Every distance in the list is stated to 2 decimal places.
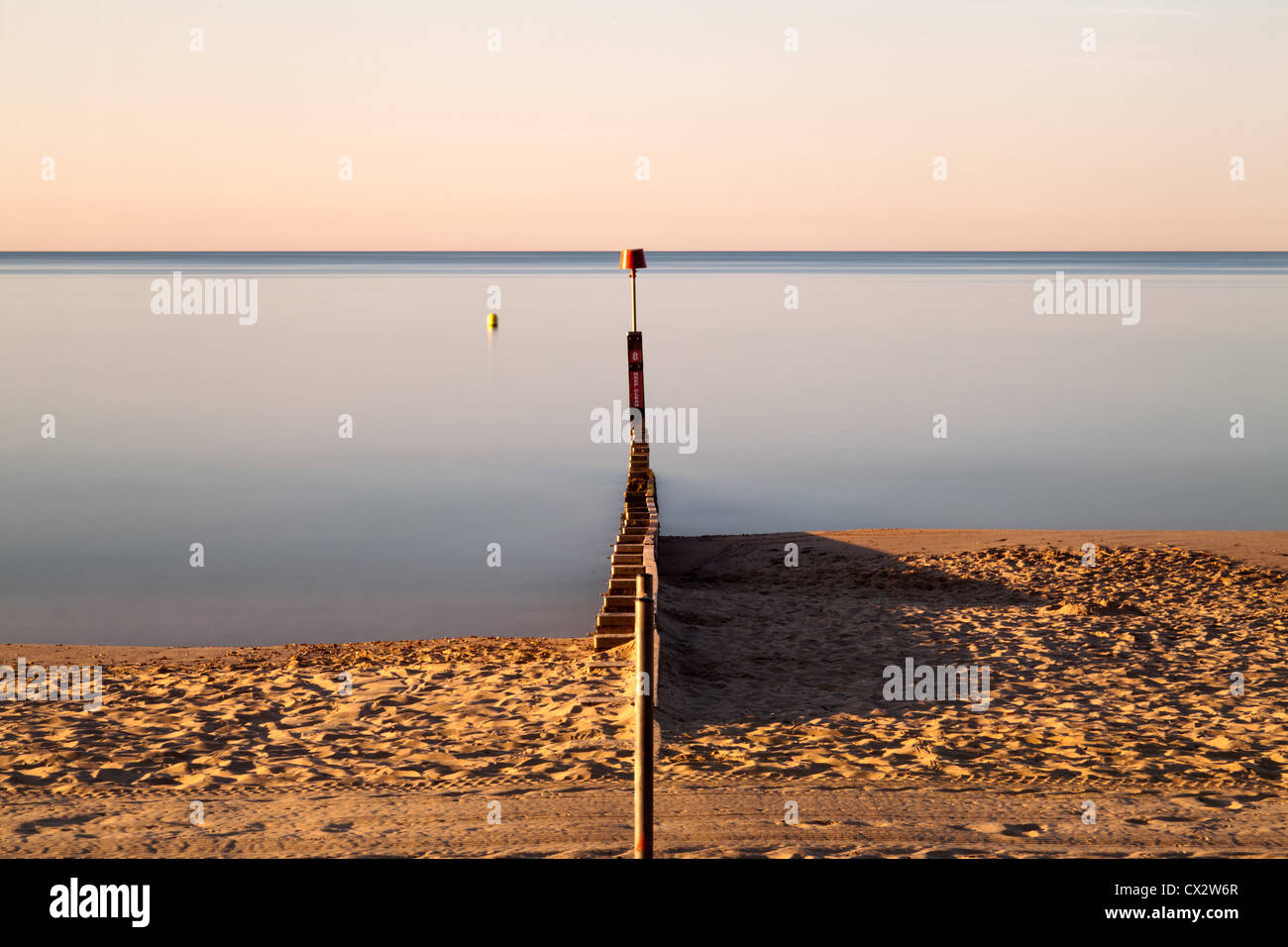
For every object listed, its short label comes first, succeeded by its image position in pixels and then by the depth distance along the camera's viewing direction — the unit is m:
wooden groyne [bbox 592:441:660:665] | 11.77
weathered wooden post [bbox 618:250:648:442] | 19.28
